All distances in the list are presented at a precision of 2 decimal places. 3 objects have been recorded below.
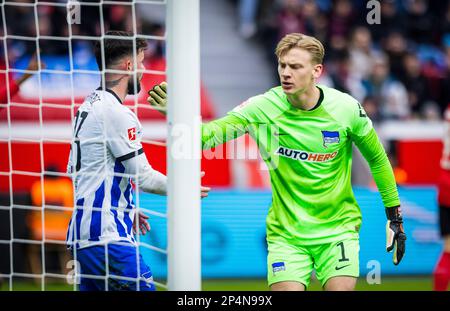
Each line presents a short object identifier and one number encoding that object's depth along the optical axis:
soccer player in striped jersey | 11.09
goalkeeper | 11.49
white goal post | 10.13
